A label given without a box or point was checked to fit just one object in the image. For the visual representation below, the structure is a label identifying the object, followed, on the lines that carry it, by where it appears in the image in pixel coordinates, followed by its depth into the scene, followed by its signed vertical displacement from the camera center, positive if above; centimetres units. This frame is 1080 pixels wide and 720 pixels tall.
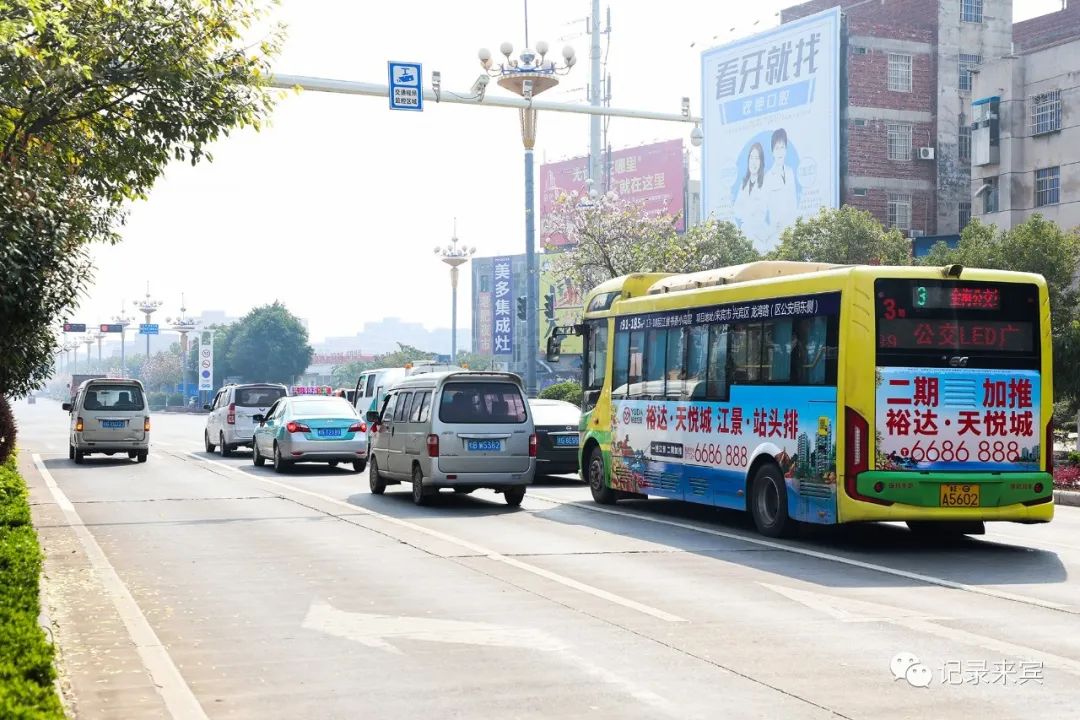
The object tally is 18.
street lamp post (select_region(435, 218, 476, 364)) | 6266 +585
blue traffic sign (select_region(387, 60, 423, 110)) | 2228 +482
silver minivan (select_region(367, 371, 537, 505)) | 1919 -70
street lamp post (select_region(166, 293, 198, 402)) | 12394 +544
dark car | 2550 -108
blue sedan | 2809 -99
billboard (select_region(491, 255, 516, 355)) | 11738 +696
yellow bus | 1379 -11
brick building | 6938 +1434
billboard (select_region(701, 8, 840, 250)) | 6931 +1364
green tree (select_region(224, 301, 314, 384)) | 12294 +339
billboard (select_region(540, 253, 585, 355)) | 8603 +536
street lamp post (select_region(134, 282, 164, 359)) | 12612 +715
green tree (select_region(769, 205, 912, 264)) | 5516 +593
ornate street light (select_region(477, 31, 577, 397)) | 2666 +601
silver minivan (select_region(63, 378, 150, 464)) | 3189 -92
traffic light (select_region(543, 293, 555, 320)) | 4038 +249
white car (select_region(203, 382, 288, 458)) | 3491 -60
